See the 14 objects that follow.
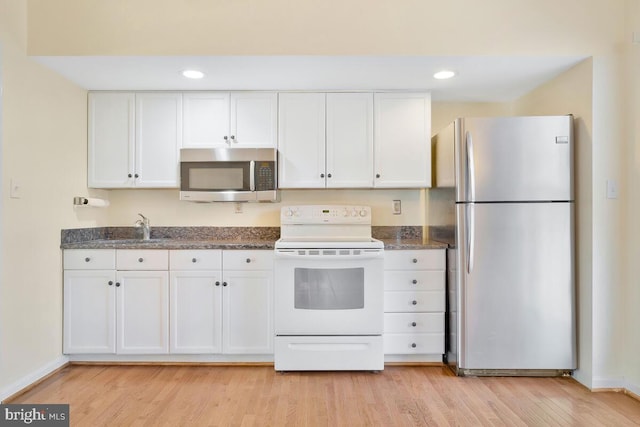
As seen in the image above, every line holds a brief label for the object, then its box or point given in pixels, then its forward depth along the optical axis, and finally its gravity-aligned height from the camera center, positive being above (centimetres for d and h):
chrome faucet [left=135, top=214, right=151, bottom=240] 330 -10
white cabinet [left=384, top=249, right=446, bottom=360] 283 -65
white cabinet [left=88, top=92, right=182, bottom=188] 308 +62
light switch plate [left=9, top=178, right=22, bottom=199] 233 +16
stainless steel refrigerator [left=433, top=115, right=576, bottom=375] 257 -20
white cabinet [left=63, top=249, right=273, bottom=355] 281 -64
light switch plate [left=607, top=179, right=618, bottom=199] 247 +17
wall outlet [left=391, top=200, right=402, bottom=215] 343 +7
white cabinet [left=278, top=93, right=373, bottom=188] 308 +62
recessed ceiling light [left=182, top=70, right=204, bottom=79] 267 +99
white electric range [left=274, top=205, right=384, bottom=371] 269 -64
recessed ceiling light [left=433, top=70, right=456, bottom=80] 272 +101
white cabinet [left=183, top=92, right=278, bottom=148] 308 +76
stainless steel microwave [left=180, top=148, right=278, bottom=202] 304 +32
